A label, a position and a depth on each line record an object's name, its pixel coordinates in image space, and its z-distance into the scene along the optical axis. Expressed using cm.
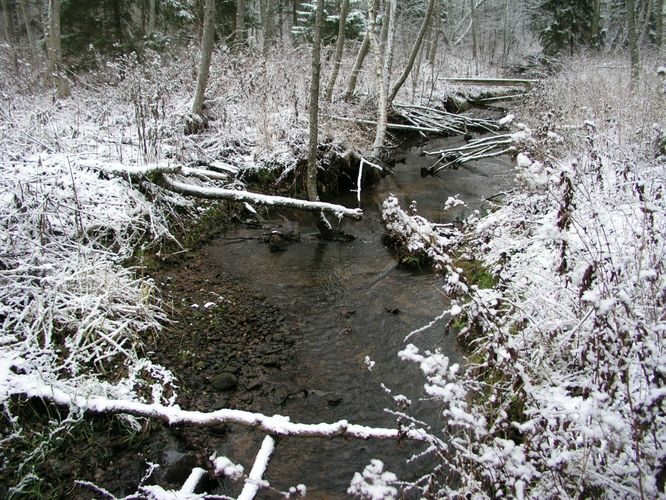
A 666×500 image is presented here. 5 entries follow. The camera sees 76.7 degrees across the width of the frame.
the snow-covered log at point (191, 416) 264
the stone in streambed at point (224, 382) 402
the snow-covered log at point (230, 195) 650
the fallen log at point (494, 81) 1980
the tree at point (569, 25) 2156
